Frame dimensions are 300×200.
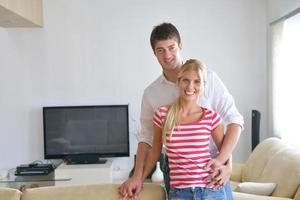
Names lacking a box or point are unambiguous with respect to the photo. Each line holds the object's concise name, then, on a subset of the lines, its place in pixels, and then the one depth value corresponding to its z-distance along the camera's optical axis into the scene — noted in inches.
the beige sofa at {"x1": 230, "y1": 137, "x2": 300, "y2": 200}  107.0
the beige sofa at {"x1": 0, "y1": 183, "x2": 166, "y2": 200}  72.2
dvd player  179.9
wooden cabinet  150.8
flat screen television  191.2
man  66.6
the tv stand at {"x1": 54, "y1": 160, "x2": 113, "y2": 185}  179.8
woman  62.1
